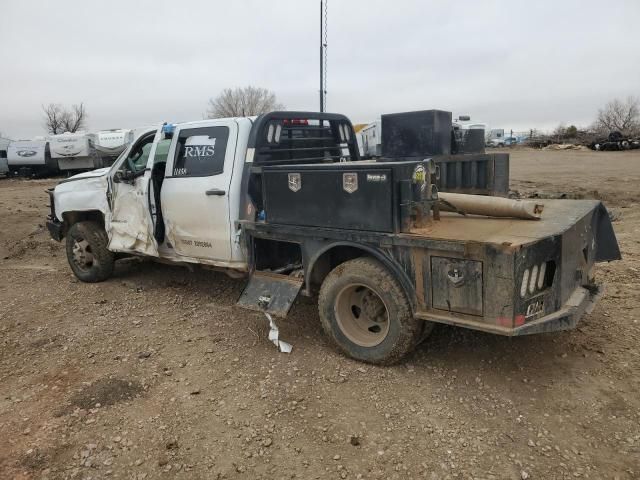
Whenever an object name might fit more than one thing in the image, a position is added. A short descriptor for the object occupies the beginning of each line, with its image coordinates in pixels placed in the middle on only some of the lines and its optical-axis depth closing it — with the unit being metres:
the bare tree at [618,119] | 58.97
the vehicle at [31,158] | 29.58
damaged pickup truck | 3.53
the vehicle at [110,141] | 28.36
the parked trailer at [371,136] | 21.23
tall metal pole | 8.05
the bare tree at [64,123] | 65.56
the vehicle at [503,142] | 56.78
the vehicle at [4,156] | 31.41
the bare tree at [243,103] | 55.44
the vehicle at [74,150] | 28.73
